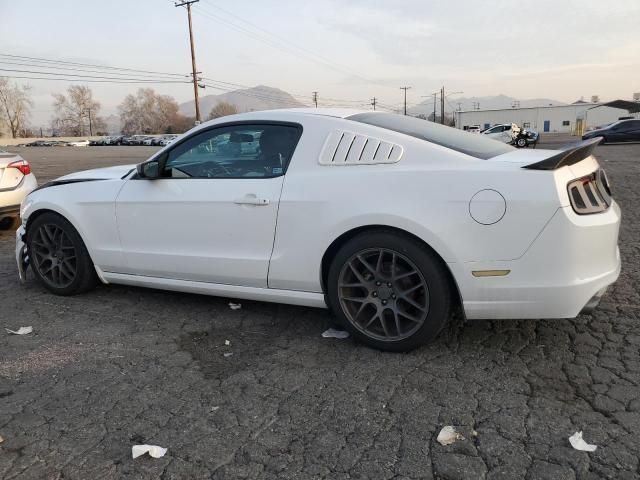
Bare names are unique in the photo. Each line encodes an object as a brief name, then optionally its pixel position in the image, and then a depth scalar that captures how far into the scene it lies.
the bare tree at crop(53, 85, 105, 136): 127.44
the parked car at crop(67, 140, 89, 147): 81.56
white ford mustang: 2.92
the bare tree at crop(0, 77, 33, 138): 113.62
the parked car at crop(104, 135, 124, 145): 77.04
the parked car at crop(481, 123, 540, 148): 31.67
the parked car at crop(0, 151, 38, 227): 7.16
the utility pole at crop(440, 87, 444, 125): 84.47
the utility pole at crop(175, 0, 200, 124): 46.09
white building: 86.75
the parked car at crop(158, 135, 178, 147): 65.43
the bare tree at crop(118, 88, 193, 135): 124.44
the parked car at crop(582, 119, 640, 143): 28.62
